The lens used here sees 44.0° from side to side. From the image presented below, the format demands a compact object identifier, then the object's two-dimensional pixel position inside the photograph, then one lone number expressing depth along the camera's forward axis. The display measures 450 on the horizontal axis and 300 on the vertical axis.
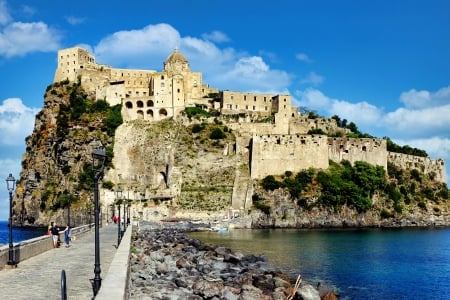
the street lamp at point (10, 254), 17.98
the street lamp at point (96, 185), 12.88
